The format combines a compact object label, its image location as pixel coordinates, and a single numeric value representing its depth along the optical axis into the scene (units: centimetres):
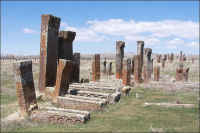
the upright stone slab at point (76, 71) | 1562
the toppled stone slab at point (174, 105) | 1045
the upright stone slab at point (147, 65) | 2105
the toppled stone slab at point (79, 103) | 1006
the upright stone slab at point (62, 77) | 1079
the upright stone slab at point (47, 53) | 1224
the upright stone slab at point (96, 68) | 1861
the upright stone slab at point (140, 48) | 2228
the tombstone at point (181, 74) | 2117
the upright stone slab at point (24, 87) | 886
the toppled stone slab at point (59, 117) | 808
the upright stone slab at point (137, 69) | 1867
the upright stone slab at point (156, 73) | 2152
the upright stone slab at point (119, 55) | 2039
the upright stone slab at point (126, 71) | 1603
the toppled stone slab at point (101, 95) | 1157
